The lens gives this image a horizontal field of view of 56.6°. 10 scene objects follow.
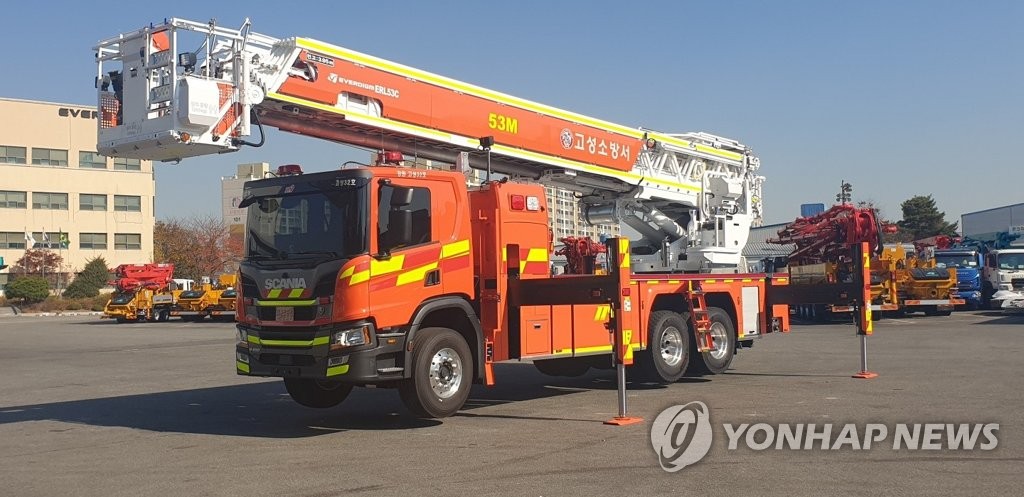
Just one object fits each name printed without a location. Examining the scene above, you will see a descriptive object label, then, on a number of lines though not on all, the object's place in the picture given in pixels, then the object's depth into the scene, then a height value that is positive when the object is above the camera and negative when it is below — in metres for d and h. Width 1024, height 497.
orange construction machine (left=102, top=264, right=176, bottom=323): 42.03 -0.57
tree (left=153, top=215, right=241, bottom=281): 79.50 +3.34
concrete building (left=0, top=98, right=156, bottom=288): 71.44 +7.73
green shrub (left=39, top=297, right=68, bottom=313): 60.22 -0.89
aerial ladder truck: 9.63 +0.39
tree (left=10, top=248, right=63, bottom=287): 67.19 +1.97
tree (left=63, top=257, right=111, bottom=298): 67.56 +0.76
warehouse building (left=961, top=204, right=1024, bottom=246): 68.69 +4.10
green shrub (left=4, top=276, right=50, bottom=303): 61.25 +0.19
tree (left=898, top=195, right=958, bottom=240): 97.25 +5.92
